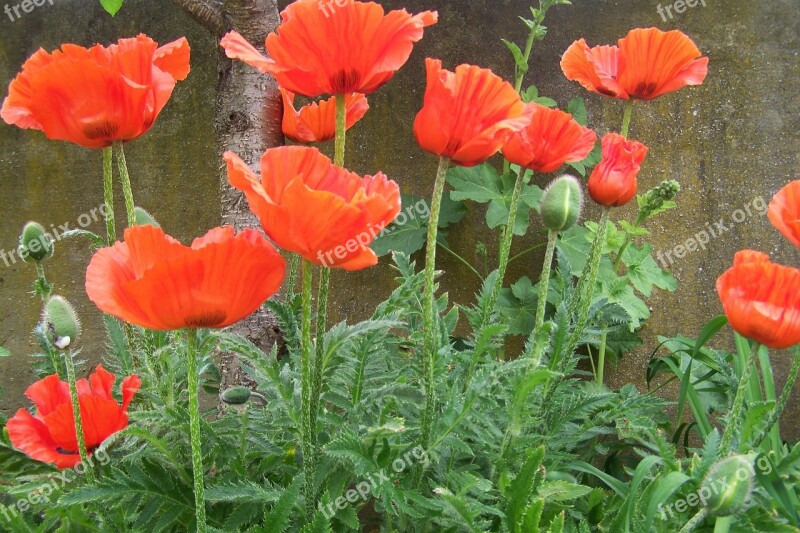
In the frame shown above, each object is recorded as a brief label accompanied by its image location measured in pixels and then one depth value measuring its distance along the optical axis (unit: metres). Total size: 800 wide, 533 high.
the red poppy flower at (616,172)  1.17
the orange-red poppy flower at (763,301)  0.91
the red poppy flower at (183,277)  0.70
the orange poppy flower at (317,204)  0.69
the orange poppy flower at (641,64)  1.22
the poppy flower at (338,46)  0.79
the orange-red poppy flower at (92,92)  0.90
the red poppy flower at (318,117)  1.12
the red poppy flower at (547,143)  1.10
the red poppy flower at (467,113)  0.85
